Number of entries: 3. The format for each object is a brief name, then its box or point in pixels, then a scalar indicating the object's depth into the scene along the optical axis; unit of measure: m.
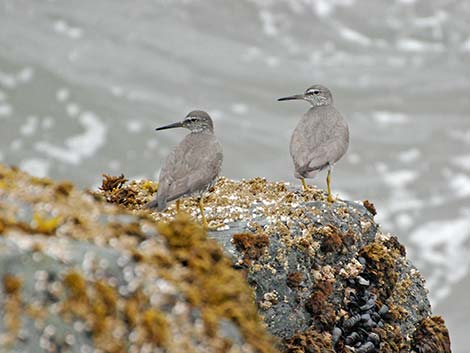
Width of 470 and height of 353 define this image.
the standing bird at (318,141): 21.16
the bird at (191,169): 17.83
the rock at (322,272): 16.44
